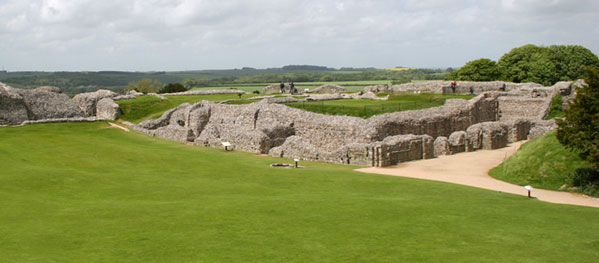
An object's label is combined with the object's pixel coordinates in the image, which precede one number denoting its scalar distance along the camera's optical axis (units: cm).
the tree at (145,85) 9318
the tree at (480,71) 7318
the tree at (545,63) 7212
